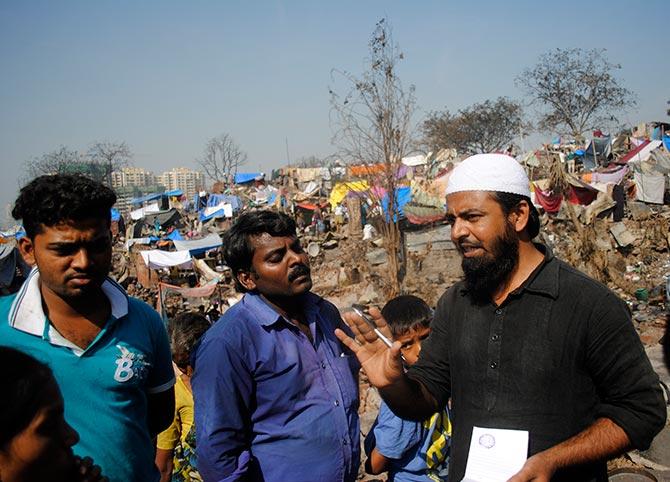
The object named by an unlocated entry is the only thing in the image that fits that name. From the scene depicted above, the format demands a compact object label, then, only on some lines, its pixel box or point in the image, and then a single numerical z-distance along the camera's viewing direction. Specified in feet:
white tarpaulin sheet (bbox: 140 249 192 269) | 49.22
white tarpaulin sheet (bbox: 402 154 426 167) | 88.89
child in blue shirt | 7.80
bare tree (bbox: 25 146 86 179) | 143.64
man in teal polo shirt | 5.57
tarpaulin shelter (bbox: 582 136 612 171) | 75.56
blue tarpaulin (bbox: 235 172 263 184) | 138.33
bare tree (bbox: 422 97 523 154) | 118.42
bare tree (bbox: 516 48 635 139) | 98.02
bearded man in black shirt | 5.00
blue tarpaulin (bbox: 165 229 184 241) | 78.41
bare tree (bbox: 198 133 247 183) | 167.67
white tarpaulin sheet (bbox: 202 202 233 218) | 93.71
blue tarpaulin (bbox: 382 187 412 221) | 46.65
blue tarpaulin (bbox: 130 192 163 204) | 131.72
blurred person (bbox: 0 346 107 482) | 3.90
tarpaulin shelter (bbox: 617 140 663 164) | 65.46
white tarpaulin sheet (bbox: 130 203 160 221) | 110.38
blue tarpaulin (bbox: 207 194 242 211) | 103.50
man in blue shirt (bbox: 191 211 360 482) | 6.46
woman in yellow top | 8.90
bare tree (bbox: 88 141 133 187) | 150.41
